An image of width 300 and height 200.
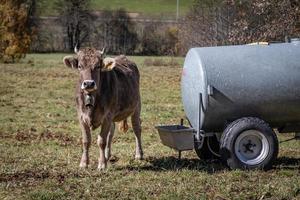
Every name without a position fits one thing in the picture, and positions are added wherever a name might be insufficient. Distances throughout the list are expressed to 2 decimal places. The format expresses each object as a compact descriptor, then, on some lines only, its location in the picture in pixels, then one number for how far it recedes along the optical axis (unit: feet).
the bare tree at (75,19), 265.13
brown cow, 34.83
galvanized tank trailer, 35.35
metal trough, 36.27
